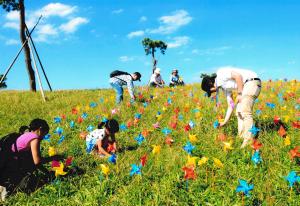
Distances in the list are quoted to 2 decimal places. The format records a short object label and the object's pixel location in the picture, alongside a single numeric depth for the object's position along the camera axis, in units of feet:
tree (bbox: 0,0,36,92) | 45.69
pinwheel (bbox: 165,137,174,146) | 15.78
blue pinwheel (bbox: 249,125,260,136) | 14.03
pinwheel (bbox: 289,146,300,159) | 11.92
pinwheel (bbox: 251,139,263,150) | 12.56
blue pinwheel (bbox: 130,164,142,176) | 11.82
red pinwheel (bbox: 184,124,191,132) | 17.09
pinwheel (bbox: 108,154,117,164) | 13.34
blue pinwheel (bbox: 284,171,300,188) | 9.83
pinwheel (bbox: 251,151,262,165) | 12.05
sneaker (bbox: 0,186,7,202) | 12.61
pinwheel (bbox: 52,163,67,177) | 12.53
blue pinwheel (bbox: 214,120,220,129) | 16.97
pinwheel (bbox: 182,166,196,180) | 11.00
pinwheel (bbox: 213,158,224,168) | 11.45
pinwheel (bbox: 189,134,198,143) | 14.56
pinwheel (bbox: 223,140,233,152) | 13.04
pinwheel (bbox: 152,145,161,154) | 13.59
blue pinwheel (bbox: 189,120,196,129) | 18.04
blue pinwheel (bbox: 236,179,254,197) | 9.44
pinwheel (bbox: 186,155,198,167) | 11.55
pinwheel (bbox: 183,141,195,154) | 13.14
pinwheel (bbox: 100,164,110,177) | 12.24
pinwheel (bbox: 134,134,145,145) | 16.31
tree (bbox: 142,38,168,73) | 156.65
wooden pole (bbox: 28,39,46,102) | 33.44
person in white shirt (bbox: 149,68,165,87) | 45.00
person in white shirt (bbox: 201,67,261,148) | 15.29
